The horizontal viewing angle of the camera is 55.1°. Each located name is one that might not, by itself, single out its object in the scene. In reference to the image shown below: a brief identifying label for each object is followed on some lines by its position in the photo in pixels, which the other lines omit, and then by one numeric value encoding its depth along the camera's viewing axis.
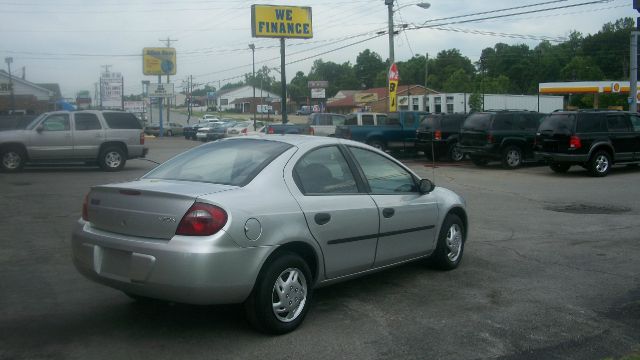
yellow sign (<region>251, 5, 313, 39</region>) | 46.69
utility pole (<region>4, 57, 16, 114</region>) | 58.97
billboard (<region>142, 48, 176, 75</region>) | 75.12
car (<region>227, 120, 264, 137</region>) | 40.78
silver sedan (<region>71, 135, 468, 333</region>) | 4.34
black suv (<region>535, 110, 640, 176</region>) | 17.00
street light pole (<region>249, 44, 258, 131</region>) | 68.34
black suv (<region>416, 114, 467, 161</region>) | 22.31
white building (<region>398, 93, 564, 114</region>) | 56.00
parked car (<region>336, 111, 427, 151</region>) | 23.39
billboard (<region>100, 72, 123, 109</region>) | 79.25
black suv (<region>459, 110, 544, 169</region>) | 19.66
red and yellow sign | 29.73
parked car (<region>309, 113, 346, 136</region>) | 27.28
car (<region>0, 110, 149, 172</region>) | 17.75
